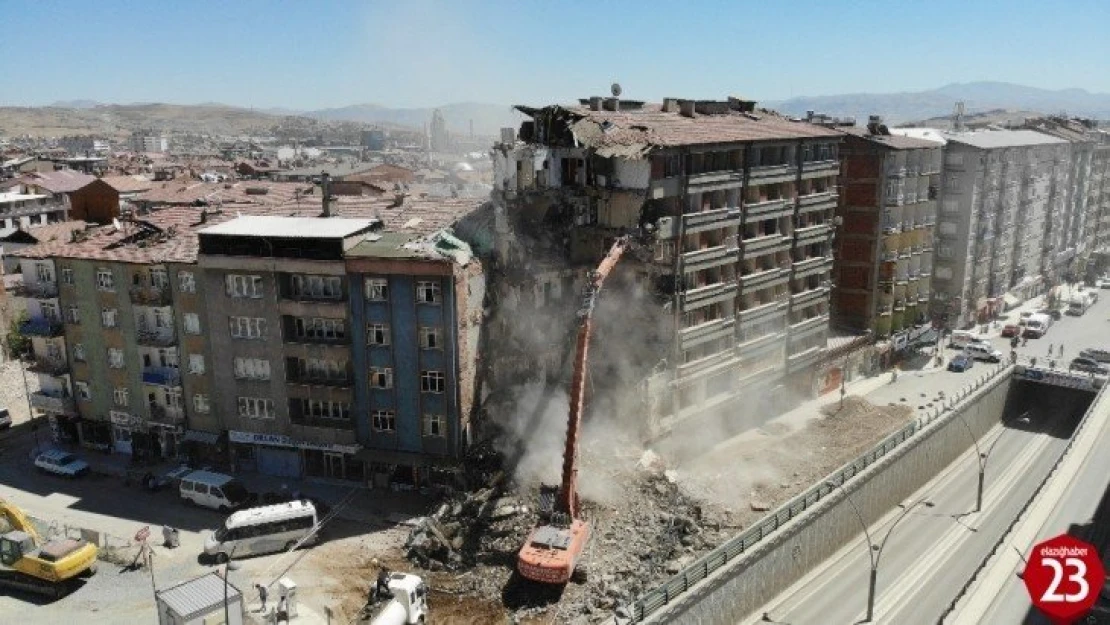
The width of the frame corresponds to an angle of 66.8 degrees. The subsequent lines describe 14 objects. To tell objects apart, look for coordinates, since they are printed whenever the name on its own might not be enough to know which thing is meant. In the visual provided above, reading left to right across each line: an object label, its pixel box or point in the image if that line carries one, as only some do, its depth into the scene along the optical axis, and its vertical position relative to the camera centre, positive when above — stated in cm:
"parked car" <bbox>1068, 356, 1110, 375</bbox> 8200 -2345
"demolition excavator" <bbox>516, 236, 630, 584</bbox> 4159 -2048
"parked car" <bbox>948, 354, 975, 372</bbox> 8381 -2335
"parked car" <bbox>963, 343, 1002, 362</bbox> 8650 -2305
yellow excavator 4356 -2195
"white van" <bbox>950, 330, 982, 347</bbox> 8975 -2270
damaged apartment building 5572 -737
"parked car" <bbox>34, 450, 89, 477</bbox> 5809 -2254
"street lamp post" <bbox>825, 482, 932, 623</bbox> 4264 -2535
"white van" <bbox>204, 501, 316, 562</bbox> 4719 -2227
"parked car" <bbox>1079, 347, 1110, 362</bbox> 8538 -2307
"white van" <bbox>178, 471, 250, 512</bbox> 5247 -2212
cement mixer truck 3959 -2229
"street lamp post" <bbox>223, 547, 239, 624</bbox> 4601 -2332
